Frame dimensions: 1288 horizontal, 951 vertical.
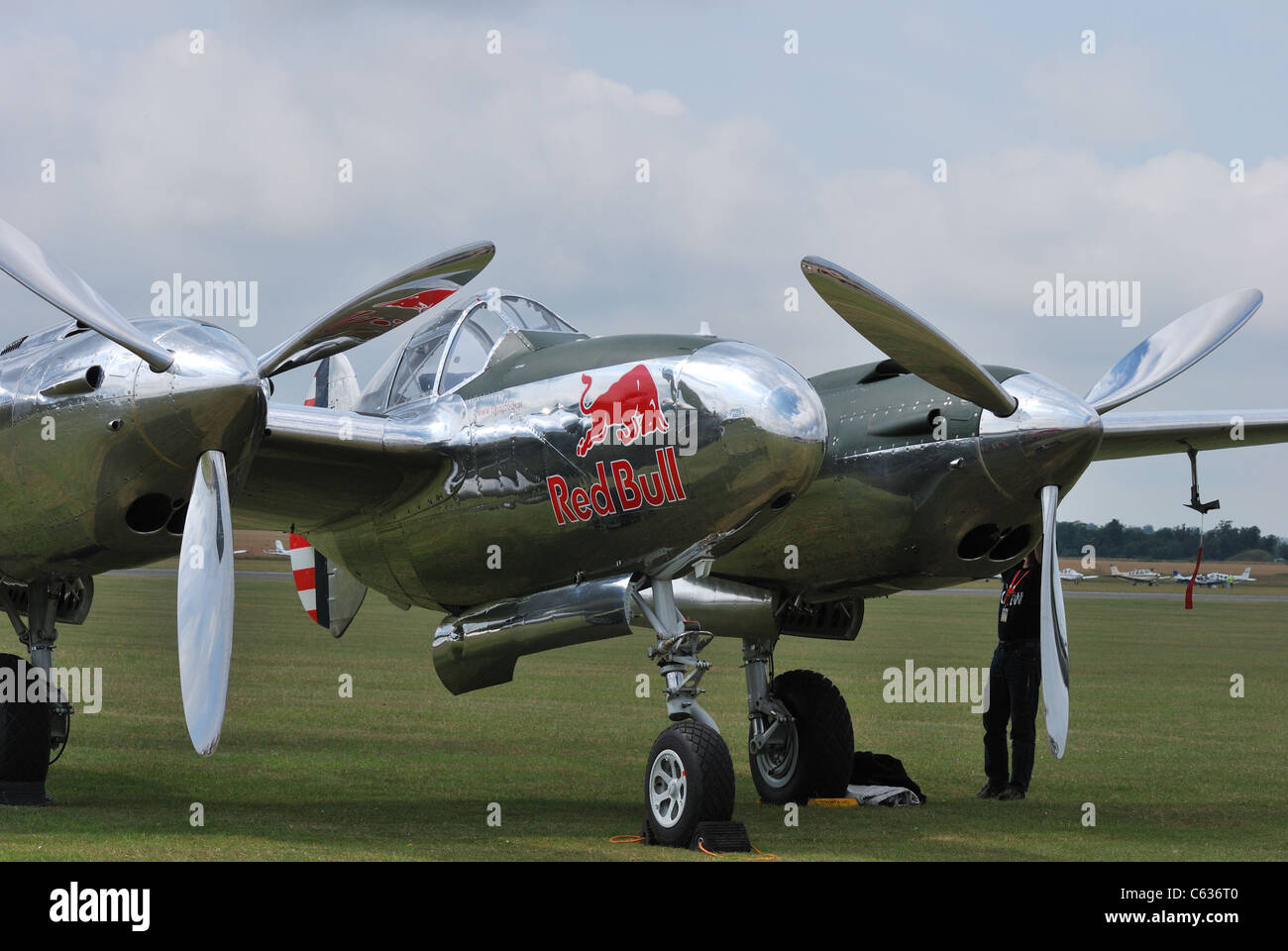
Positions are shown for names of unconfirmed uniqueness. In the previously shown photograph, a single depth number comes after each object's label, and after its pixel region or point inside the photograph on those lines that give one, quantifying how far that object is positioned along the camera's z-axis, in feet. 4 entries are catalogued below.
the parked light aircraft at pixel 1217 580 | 333.62
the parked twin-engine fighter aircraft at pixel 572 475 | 33.37
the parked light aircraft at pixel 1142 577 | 311.37
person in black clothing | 44.83
